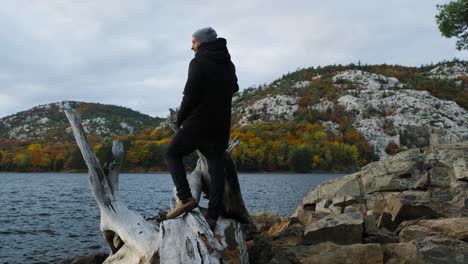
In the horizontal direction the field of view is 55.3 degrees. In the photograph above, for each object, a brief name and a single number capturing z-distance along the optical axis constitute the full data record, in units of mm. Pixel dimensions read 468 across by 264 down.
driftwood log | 6062
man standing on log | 6625
